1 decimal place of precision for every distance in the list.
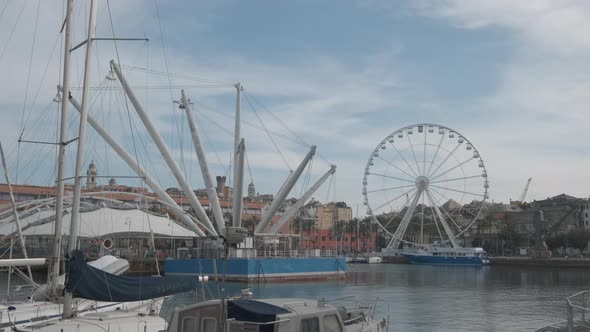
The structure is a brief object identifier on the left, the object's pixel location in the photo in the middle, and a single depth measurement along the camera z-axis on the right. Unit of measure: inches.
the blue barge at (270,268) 2743.6
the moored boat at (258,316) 507.8
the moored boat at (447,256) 5295.3
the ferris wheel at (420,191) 4148.6
